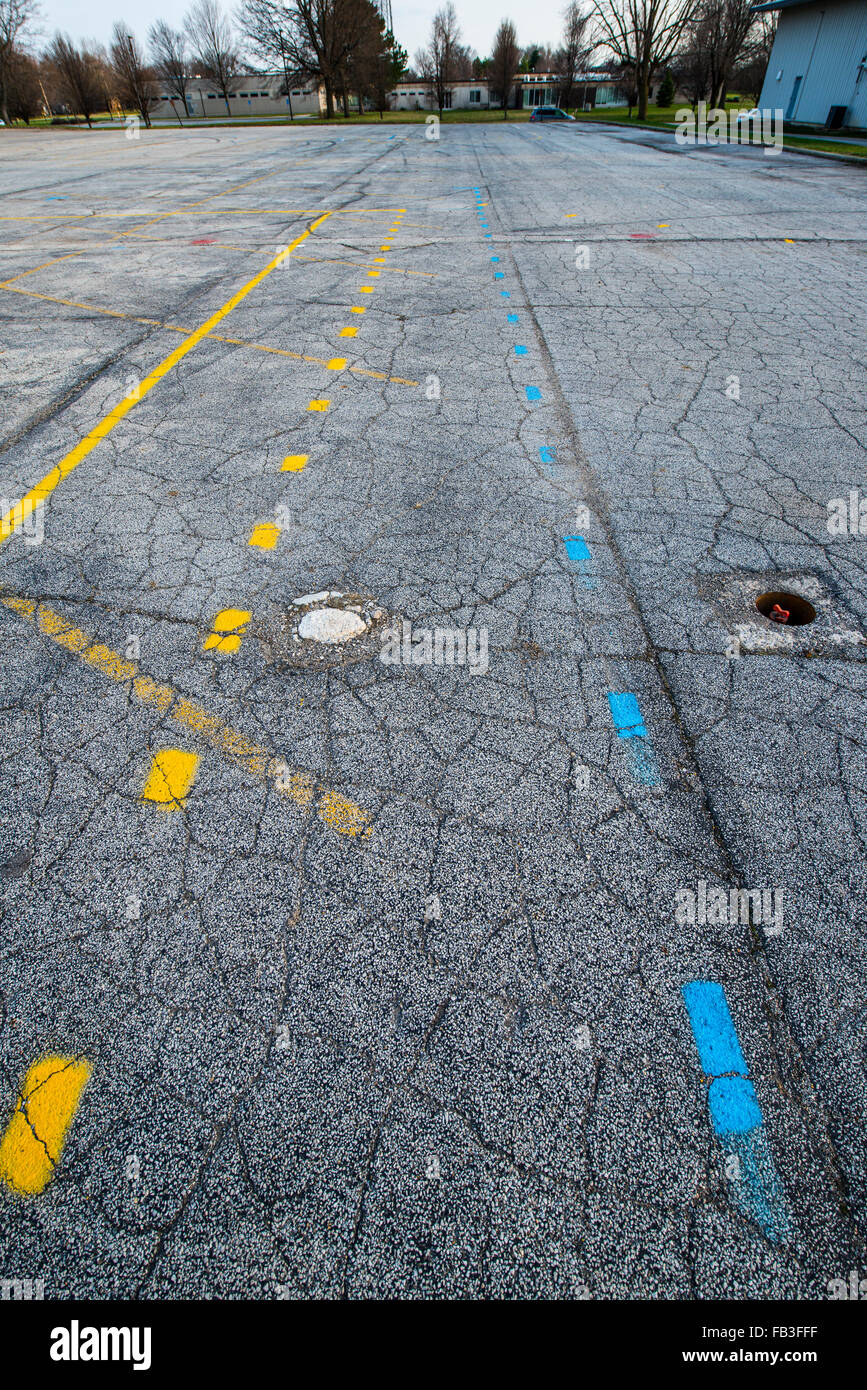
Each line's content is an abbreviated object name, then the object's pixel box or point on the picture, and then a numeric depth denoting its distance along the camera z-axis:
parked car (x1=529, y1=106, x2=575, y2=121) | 45.31
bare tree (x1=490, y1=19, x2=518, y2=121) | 58.41
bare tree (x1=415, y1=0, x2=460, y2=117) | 66.75
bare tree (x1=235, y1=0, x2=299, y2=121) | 49.53
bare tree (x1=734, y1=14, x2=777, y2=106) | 42.06
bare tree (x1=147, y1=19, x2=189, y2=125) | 61.97
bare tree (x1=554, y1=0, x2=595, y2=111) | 47.34
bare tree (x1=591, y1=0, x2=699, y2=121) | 37.22
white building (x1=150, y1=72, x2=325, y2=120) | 62.03
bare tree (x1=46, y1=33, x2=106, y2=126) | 58.16
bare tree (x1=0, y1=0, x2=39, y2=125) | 51.86
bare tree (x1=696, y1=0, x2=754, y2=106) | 38.28
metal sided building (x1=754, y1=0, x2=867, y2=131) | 23.39
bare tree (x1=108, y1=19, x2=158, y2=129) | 55.04
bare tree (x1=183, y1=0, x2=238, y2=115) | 62.53
